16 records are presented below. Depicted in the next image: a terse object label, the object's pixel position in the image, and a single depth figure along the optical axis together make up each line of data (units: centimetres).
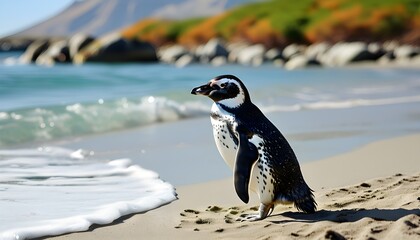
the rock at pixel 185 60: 3994
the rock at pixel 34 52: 4622
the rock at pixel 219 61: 3987
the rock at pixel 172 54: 4384
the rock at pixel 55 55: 4272
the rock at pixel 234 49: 4150
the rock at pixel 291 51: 3988
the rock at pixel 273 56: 3998
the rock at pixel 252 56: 3878
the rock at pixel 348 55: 3420
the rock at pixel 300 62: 3291
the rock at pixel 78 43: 4369
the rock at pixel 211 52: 4194
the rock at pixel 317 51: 3681
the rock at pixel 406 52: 3331
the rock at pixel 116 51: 4100
